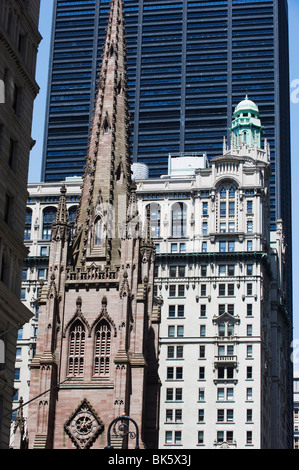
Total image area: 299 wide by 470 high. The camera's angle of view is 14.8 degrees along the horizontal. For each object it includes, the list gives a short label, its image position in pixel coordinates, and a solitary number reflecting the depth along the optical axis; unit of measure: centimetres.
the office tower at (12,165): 5531
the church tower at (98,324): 9738
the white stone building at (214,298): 14088
